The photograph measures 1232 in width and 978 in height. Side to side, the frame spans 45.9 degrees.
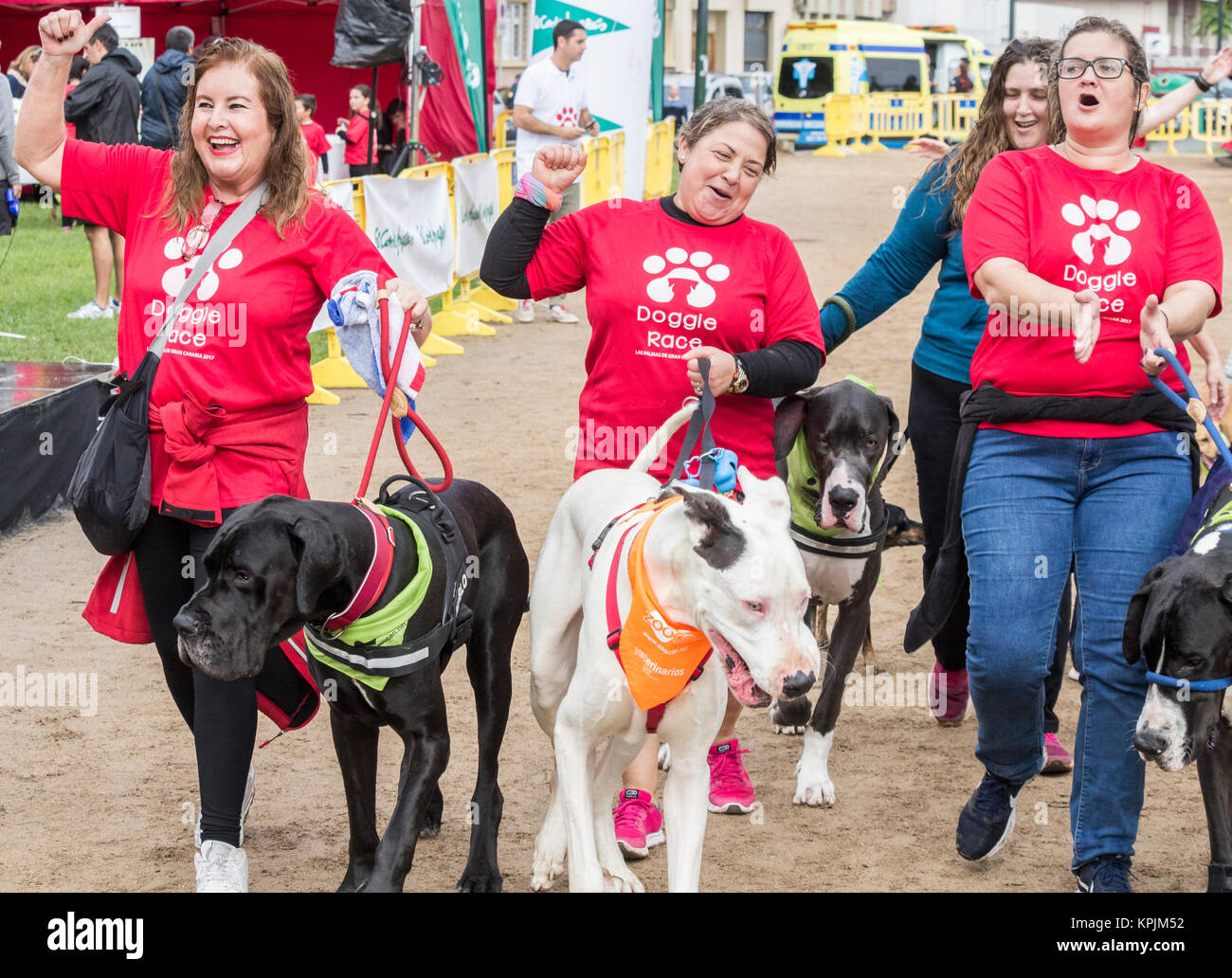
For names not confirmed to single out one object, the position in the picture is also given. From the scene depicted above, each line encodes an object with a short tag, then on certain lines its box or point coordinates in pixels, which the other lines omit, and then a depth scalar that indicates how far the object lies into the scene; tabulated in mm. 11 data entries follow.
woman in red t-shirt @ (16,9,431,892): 3535
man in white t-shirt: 12352
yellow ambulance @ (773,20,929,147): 36656
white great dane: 2934
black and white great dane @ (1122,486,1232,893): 3299
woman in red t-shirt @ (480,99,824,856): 3914
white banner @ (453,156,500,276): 13336
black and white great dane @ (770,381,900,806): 4434
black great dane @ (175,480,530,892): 3129
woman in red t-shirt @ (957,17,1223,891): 3557
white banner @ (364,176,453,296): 10961
